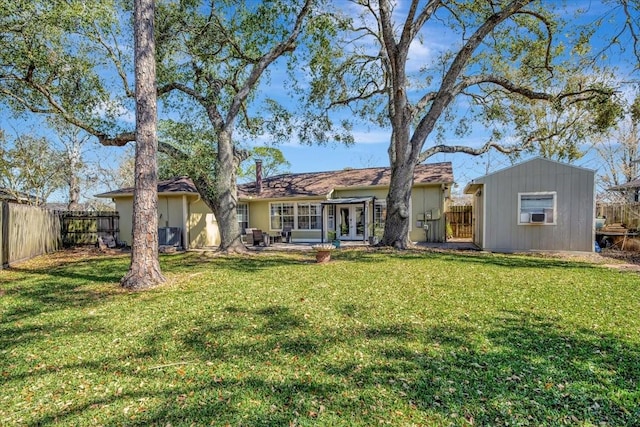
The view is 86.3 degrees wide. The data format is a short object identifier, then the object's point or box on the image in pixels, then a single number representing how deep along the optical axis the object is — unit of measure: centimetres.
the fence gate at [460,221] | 1880
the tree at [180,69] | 935
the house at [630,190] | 1378
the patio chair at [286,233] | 1733
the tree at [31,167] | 1830
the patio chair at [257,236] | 1553
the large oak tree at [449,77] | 1162
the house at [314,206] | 1571
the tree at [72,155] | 2092
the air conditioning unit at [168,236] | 1436
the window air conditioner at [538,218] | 1183
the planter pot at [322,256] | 978
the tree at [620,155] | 2066
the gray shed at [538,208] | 1148
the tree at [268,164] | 3091
